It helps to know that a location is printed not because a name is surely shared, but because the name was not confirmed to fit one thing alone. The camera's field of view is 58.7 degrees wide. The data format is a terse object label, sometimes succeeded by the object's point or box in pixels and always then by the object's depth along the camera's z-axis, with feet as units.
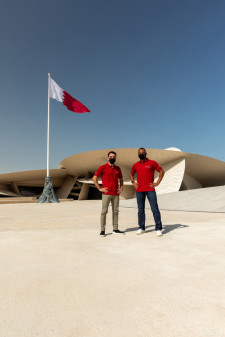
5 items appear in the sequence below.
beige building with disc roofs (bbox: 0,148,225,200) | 60.34
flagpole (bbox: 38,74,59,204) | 44.88
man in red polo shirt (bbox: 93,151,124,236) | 10.89
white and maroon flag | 45.21
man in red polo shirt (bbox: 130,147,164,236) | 11.04
